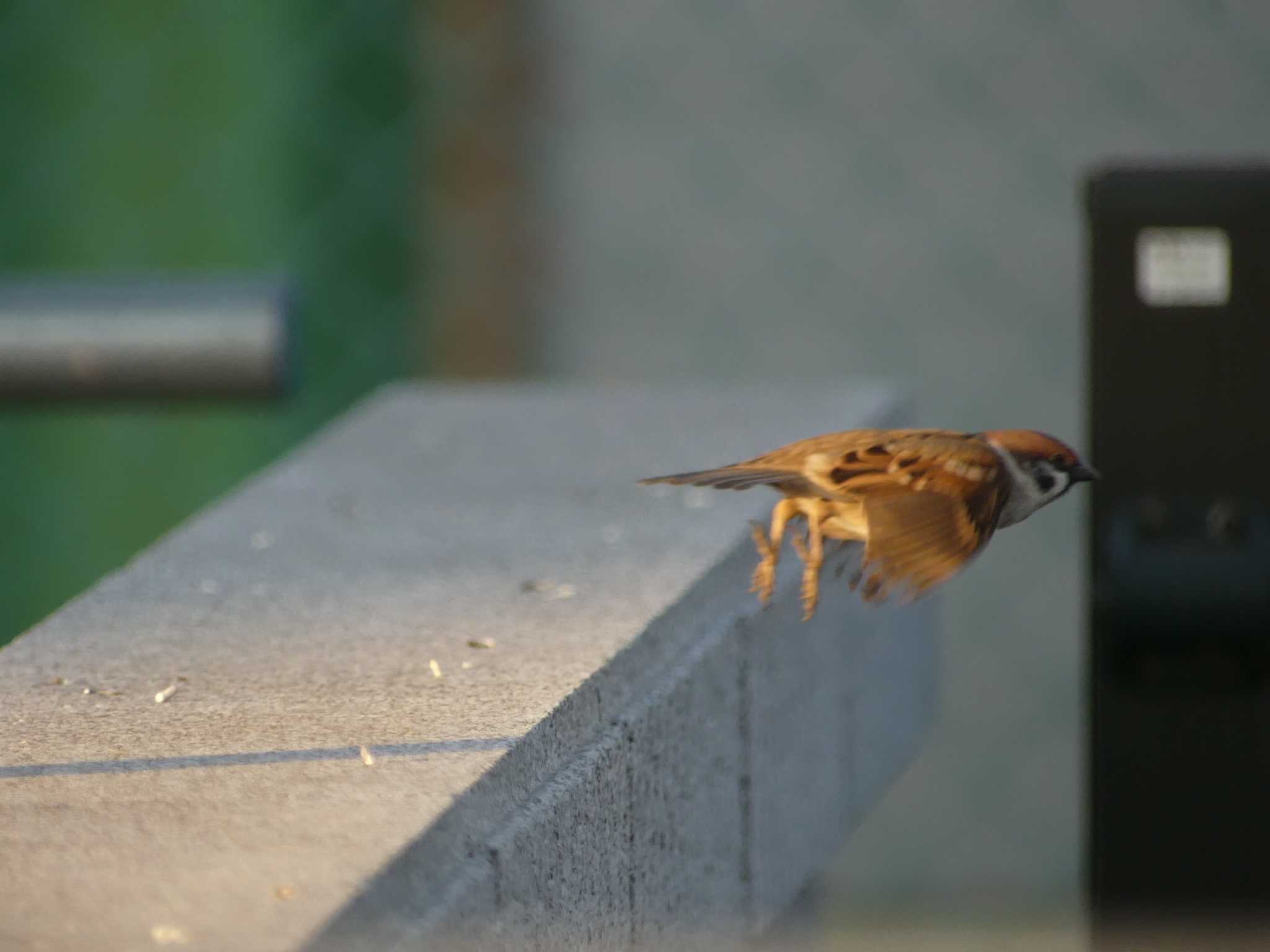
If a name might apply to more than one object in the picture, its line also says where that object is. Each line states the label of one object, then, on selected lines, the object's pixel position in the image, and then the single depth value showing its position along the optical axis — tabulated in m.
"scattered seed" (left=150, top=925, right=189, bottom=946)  7.12
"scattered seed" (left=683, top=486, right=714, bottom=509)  7.55
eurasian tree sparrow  7.23
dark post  7.56
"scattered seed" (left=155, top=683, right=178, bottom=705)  7.29
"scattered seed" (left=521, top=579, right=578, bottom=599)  7.41
